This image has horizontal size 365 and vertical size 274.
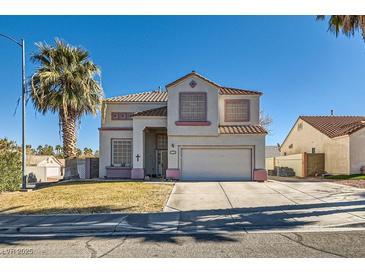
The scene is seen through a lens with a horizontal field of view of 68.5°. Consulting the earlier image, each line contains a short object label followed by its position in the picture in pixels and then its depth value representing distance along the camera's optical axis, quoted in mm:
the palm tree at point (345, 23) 11156
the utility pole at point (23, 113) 13855
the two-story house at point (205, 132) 17531
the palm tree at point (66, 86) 18859
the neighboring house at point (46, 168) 26000
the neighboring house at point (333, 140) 19203
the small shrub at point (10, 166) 13633
